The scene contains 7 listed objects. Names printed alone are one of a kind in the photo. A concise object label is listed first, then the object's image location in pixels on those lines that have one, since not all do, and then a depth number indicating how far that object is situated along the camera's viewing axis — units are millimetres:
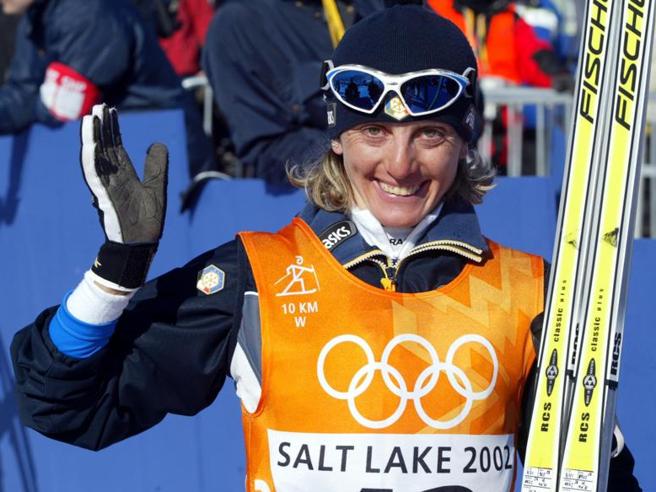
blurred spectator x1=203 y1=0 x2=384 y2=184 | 11023
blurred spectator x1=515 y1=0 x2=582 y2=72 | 19312
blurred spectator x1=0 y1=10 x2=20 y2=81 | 16766
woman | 6012
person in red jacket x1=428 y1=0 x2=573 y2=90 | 16391
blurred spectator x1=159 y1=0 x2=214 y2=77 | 17969
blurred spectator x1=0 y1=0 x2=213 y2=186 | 12125
